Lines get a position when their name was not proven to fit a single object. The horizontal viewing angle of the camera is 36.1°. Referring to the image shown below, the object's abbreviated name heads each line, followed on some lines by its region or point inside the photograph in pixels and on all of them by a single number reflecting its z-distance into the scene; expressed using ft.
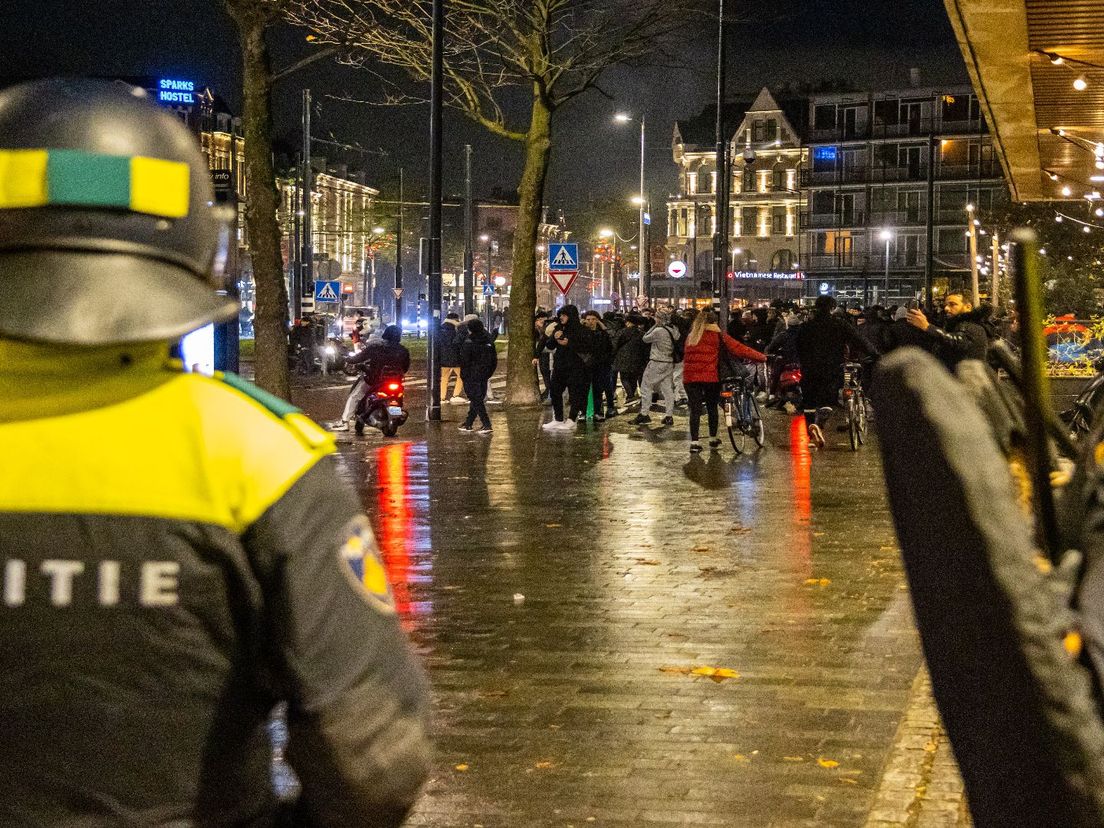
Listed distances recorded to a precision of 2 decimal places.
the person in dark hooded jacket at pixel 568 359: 81.87
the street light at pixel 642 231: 145.38
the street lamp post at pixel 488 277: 232.14
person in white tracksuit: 85.51
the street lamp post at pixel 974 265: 106.41
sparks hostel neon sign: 214.12
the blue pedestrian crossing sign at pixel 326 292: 153.69
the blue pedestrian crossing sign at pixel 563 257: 100.63
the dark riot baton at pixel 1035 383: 6.77
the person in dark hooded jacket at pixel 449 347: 87.81
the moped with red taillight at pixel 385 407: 75.77
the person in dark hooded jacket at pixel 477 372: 78.23
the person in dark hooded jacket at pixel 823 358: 67.62
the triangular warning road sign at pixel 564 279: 98.94
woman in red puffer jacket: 68.90
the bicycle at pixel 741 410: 68.90
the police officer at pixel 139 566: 6.06
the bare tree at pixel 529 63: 99.19
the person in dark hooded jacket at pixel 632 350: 95.61
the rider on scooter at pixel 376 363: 76.07
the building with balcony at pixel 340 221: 268.56
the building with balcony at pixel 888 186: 375.45
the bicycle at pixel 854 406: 68.74
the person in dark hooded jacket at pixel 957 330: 54.44
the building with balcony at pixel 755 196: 413.59
